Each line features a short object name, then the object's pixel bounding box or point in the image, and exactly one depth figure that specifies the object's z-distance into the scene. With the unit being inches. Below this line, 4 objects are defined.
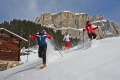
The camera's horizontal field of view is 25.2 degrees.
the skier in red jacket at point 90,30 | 620.8
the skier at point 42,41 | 445.4
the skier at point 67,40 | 819.3
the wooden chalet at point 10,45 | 1107.3
